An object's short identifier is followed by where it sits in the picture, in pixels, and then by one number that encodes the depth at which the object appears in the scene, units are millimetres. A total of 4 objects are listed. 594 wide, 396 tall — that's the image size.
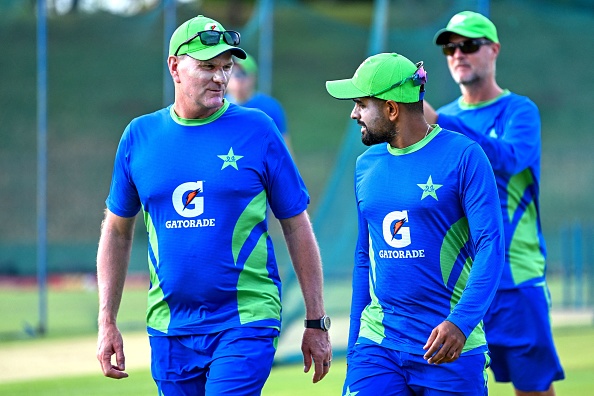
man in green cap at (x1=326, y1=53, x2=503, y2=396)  9133
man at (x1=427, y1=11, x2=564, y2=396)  12453
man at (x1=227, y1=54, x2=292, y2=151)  18750
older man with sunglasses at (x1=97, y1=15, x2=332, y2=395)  9437
